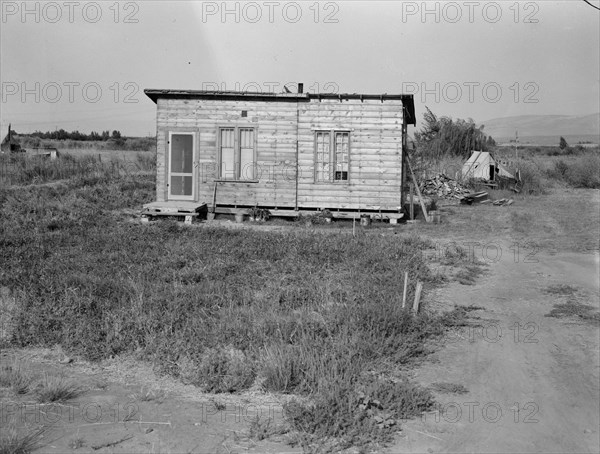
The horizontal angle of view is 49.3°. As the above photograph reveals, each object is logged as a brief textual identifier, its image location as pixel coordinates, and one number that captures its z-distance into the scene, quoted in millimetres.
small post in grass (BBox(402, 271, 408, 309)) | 7938
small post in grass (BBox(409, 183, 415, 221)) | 19541
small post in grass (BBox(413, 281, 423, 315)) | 7934
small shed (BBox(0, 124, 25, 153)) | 40219
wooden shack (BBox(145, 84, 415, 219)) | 18844
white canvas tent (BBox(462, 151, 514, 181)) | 34094
